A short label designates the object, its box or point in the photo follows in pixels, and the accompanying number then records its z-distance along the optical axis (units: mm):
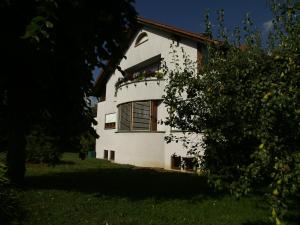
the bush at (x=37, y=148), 12270
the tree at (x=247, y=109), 2156
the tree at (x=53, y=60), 5738
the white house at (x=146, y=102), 13044
